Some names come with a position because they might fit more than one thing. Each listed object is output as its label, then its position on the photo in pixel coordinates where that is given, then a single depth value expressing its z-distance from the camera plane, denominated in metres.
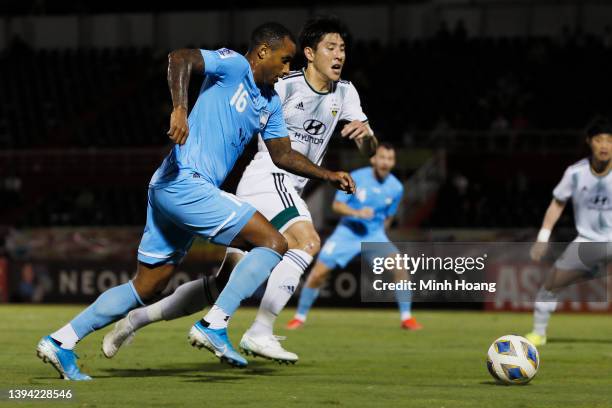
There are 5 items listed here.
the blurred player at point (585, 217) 21.87
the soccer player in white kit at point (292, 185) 15.36
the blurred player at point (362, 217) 27.47
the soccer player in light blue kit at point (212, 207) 13.29
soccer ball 13.97
